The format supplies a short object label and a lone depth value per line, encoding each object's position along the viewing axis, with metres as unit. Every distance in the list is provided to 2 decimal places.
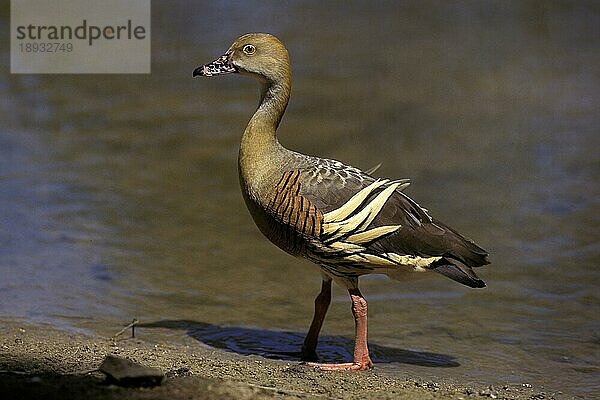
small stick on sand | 16.86
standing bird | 14.99
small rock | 11.56
